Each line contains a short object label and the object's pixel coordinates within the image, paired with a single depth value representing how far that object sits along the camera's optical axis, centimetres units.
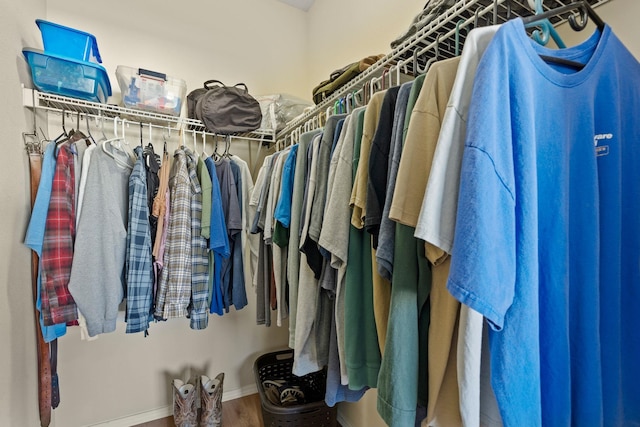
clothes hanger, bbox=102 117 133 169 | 122
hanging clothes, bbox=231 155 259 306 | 143
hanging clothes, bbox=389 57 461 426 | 48
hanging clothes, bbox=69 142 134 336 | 108
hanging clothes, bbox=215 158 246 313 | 144
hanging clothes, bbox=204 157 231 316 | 134
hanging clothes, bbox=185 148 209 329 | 131
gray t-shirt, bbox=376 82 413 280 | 55
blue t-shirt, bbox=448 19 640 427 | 39
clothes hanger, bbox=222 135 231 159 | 165
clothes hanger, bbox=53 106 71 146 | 121
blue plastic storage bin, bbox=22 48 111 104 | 116
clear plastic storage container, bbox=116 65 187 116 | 141
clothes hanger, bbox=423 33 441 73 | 73
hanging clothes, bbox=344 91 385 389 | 67
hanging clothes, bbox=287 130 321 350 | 93
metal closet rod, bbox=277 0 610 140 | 65
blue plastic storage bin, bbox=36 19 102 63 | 119
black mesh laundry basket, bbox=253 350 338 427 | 134
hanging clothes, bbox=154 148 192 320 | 124
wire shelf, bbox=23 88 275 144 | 121
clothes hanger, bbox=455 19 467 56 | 67
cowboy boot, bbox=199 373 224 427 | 154
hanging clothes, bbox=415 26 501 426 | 42
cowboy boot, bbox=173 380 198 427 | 152
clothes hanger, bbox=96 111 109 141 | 142
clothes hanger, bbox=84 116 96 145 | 135
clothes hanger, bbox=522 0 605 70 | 50
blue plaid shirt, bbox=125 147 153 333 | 118
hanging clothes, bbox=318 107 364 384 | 69
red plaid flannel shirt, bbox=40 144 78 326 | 106
